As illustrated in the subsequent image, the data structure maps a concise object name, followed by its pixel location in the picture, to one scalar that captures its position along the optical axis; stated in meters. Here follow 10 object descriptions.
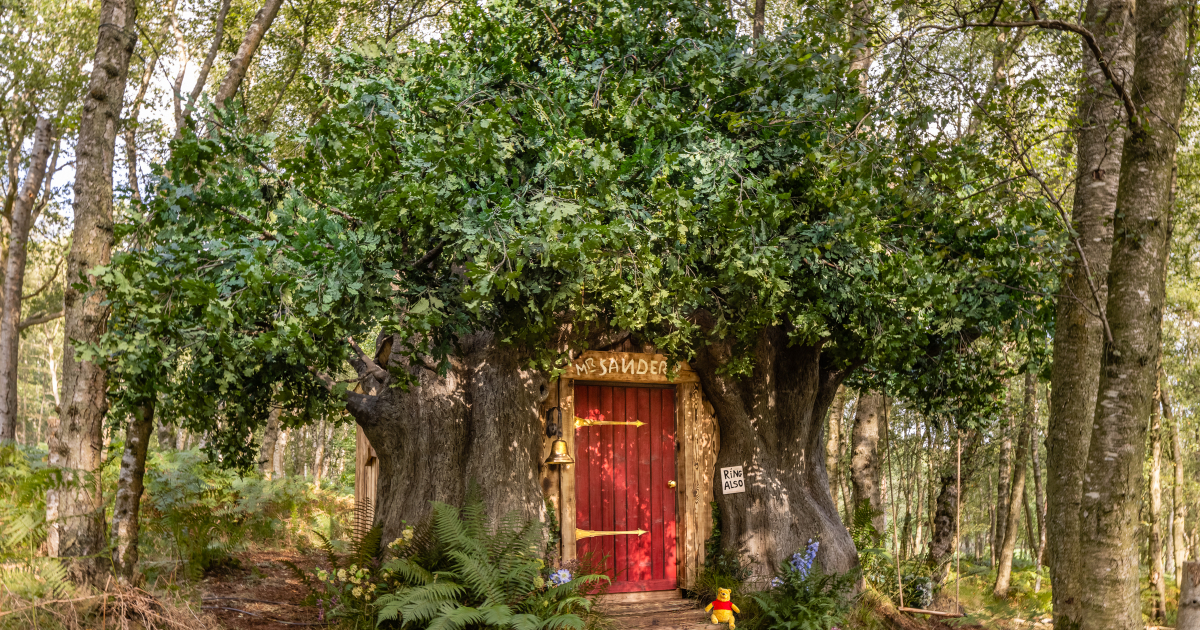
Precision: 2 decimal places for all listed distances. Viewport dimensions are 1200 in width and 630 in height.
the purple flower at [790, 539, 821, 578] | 8.08
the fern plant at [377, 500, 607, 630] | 5.95
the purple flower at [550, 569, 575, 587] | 6.69
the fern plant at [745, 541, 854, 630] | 7.49
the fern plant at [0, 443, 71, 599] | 5.16
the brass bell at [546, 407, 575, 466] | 7.90
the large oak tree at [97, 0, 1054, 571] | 5.23
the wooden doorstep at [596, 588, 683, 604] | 8.45
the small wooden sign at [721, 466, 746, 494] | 8.64
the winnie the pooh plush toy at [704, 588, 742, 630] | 7.35
